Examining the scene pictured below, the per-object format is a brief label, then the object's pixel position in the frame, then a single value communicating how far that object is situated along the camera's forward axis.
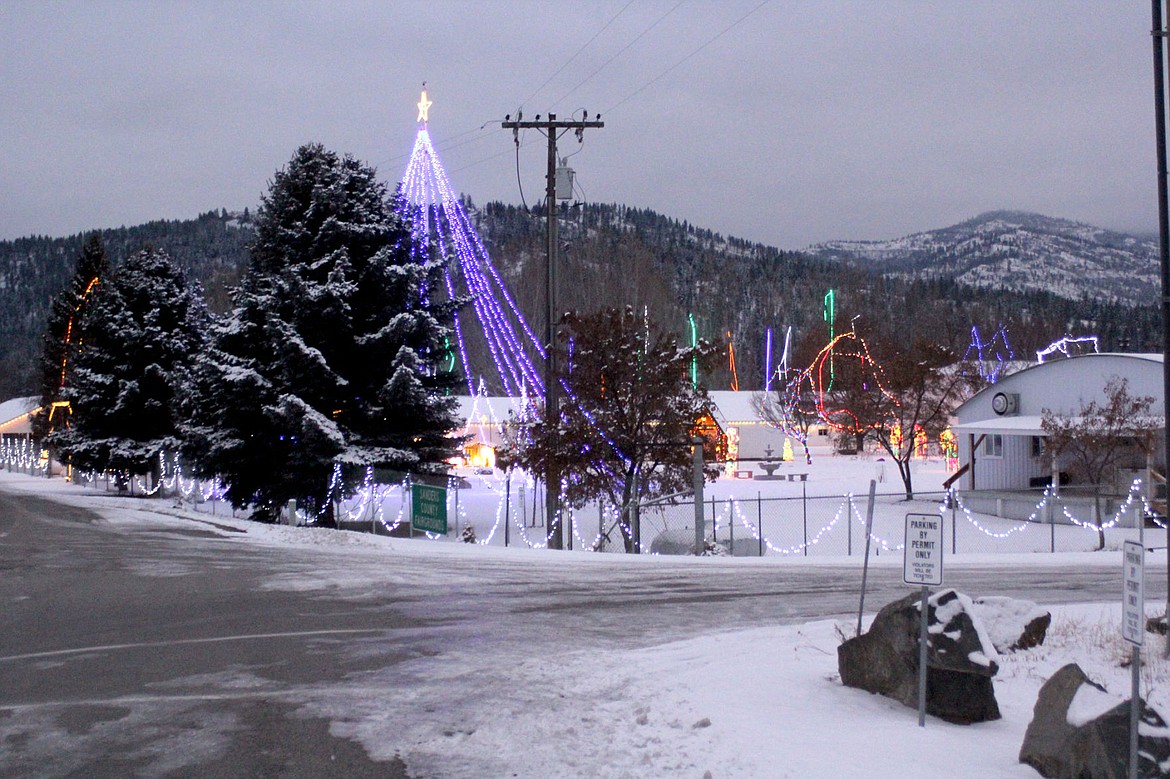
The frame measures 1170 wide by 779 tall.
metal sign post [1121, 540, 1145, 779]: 5.80
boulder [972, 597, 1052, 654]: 10.28
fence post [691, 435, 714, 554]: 23.06
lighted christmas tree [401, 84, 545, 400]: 30.31
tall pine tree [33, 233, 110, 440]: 60.87
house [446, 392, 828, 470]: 61.38
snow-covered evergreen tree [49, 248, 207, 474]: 46.41
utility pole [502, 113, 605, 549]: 25.78
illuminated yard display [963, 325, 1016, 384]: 84.19
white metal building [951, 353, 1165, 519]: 38.84
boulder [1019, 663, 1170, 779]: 6.21
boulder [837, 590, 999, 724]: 7.92
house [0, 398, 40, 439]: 87.58
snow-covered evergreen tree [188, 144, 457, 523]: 30.56
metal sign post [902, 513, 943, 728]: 7.71
